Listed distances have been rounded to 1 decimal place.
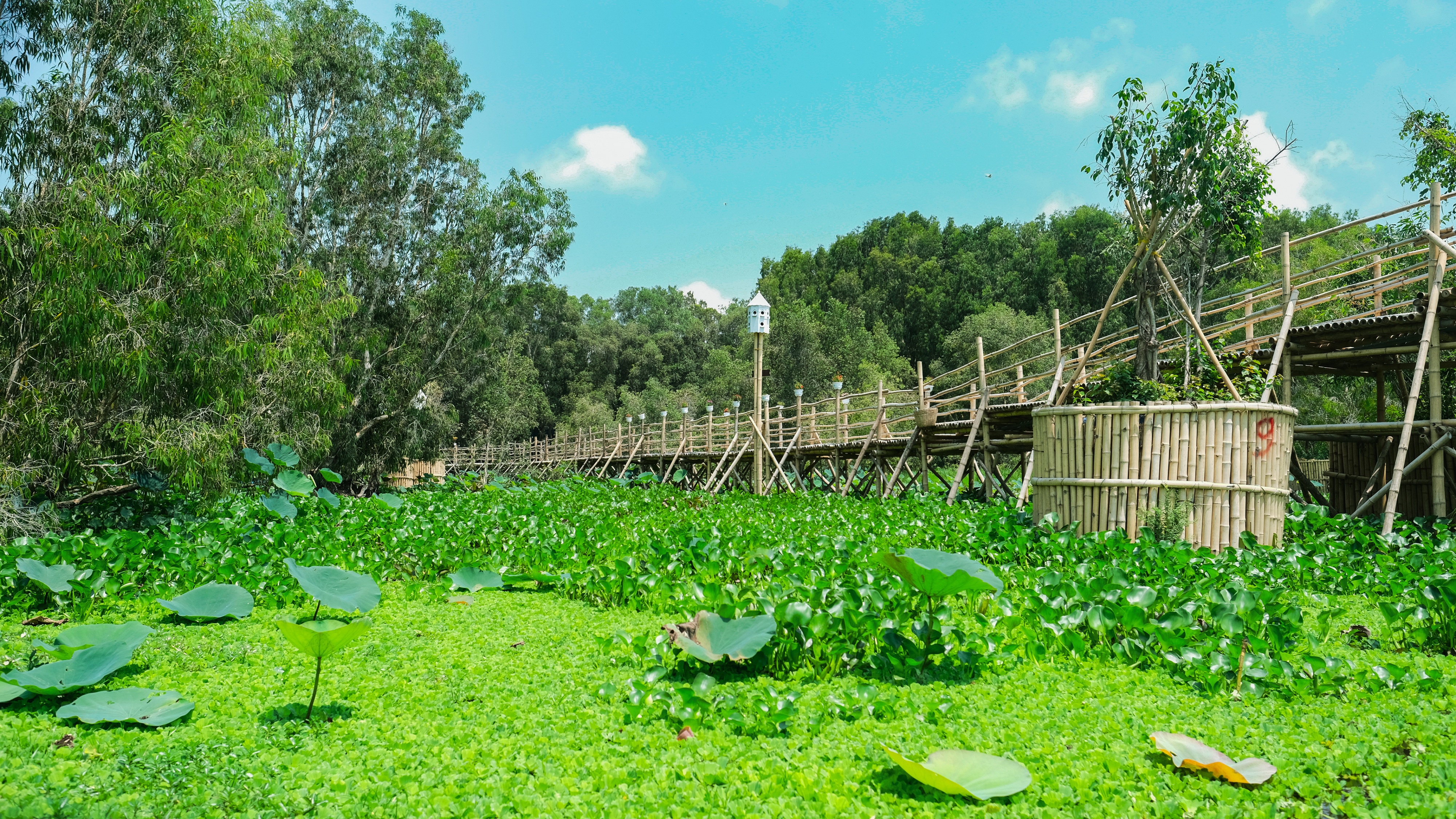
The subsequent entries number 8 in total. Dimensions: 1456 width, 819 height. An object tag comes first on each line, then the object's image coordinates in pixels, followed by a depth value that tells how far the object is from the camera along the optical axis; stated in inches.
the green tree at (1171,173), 302.4
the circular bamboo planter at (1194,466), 265.4
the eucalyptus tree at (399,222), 697.0
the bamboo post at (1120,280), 299.4
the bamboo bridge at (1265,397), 302.7
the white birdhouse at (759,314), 530.3
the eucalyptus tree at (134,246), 299.1
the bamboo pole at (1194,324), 288.5
